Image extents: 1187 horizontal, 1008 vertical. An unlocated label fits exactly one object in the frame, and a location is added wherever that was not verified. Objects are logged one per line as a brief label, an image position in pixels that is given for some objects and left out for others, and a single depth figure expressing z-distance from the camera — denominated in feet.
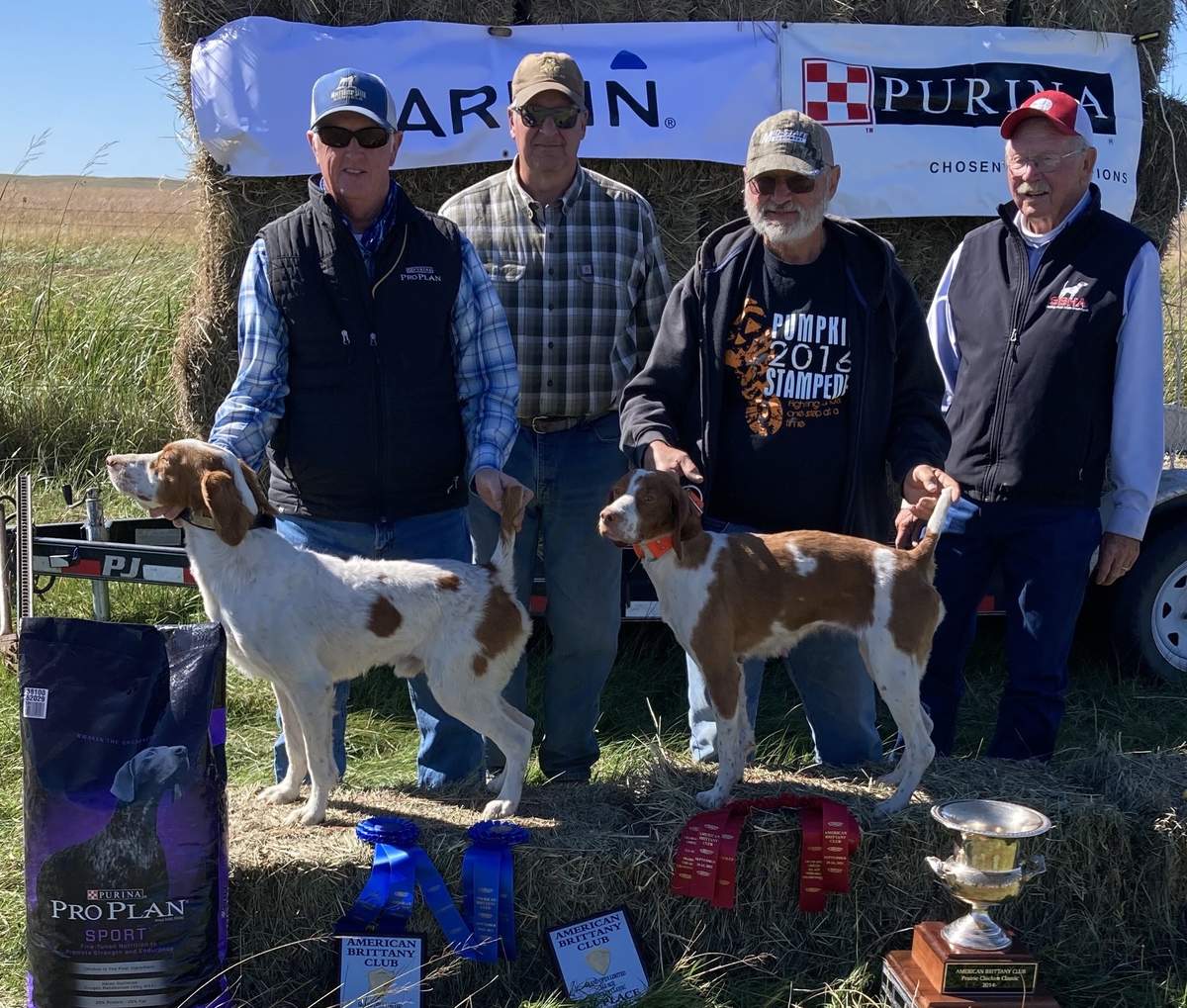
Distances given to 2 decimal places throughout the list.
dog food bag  10.24
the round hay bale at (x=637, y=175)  18.26
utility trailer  16.61
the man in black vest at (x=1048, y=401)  13.46
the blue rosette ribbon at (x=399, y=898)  11.39
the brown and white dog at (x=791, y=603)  12.64
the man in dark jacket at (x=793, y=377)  12.90
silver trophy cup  11.09
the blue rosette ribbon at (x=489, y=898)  11.50
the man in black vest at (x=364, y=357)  12.52
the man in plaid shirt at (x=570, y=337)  14.26
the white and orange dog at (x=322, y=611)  11.55
